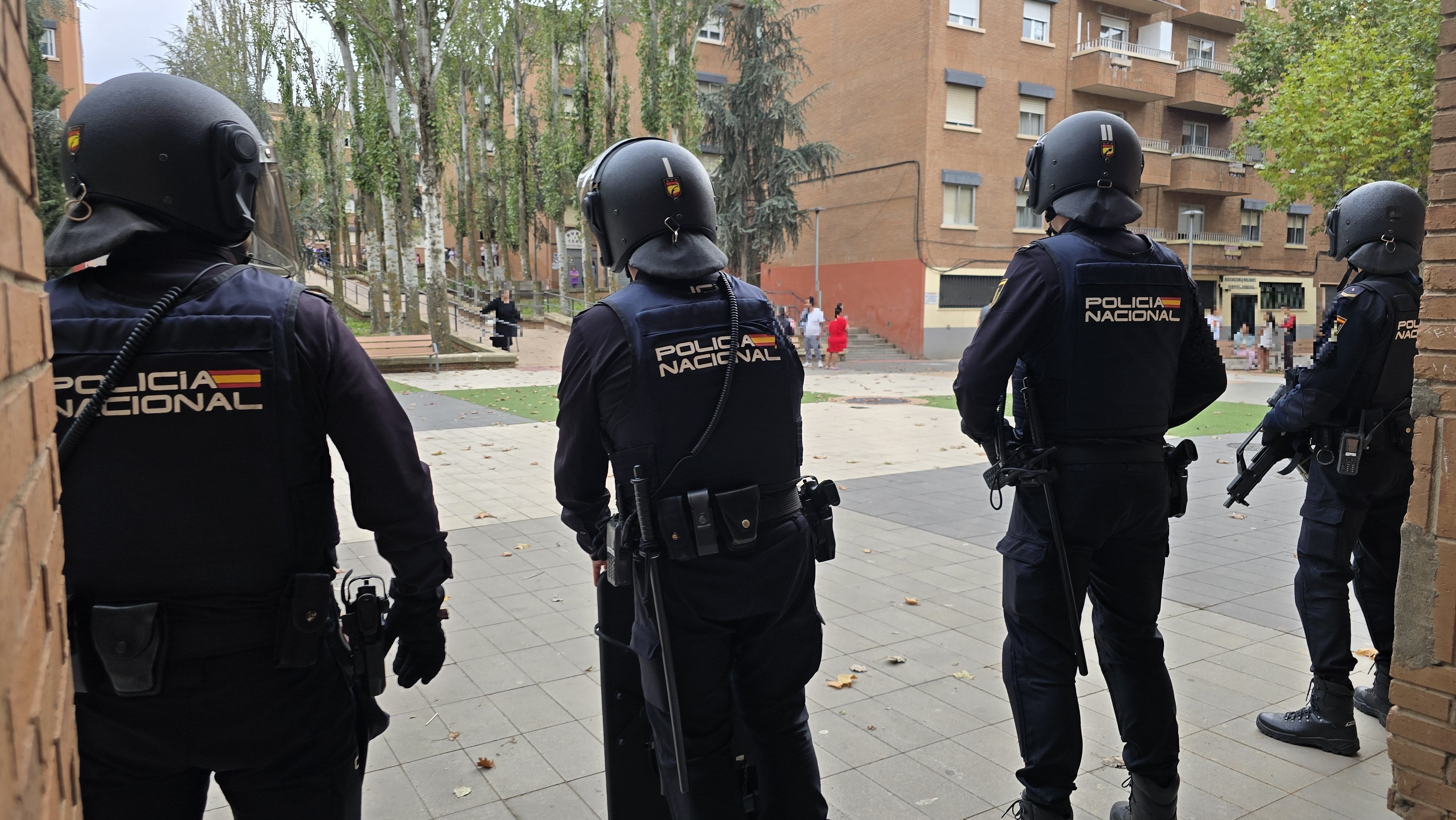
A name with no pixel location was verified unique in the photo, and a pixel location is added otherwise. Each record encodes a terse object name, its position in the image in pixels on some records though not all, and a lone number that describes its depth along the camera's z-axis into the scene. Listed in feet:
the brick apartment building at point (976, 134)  101.55
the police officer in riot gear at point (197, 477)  6.10
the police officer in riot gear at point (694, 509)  8.07
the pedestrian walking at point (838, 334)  82.17
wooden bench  67.15
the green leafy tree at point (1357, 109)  69.67
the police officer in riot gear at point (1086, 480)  9.82
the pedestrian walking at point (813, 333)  83.20
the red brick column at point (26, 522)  2.50
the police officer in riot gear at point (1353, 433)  12.21
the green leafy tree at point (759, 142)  97.66
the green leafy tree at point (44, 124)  59.77
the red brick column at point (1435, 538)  8.54
